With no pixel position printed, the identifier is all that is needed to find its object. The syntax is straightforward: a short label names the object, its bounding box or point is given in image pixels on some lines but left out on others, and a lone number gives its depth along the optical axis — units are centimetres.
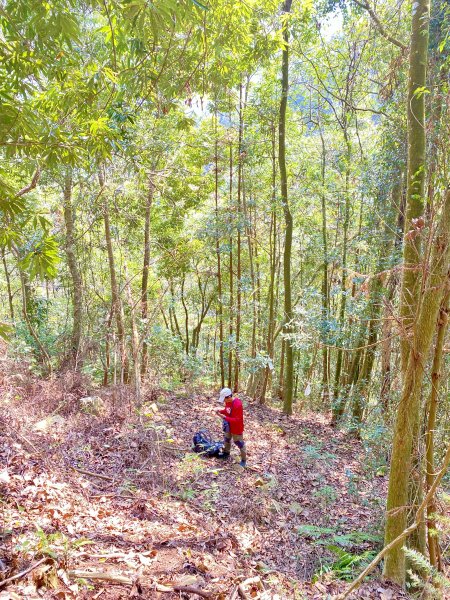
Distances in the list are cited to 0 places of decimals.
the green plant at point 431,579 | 223
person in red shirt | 716
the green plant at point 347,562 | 430
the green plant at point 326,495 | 633
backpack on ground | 719
